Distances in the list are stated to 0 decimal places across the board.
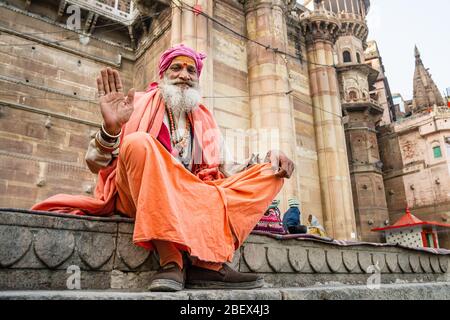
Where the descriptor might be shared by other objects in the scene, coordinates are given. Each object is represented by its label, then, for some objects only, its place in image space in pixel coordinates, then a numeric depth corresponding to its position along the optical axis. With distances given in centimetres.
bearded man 165
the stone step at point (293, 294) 115
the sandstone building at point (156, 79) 921
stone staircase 157
